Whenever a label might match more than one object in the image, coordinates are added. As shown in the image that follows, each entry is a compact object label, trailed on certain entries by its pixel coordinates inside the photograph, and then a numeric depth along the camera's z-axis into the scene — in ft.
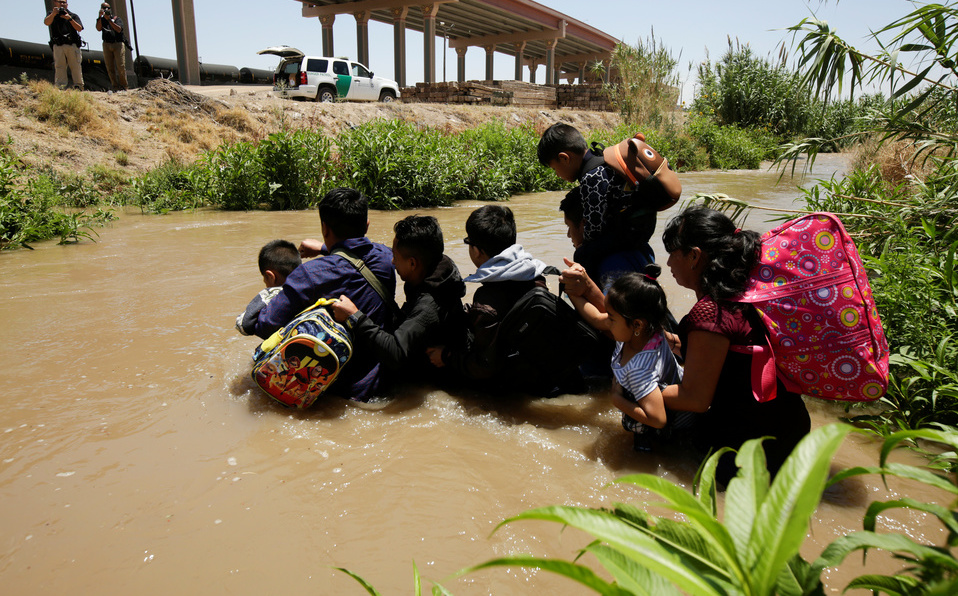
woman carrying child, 6.98
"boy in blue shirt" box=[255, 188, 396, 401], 9.38
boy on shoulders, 9.71
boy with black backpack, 9.04
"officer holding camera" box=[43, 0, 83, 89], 37.99
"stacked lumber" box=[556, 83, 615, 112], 74.74
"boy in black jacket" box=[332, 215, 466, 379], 8.95
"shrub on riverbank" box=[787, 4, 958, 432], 9.05
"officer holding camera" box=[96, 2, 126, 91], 40.78
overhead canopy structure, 73.61
